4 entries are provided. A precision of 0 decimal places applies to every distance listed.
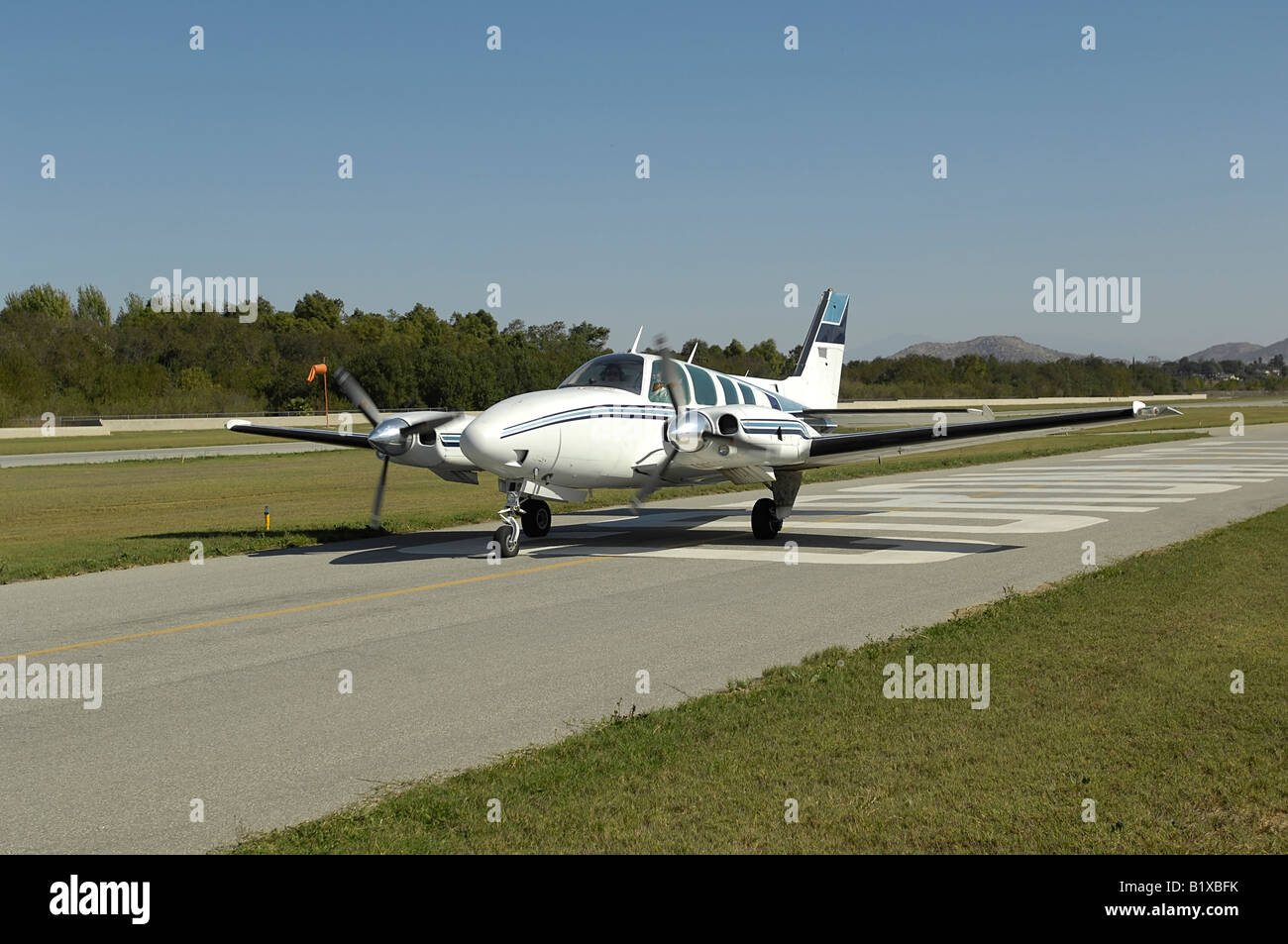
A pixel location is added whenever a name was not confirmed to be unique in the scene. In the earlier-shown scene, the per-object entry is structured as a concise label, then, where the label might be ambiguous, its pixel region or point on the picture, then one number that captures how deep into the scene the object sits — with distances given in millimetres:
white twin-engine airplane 16516
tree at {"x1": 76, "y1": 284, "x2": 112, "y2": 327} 133750
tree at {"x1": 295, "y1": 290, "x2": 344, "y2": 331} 128375
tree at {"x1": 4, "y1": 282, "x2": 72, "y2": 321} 122562
